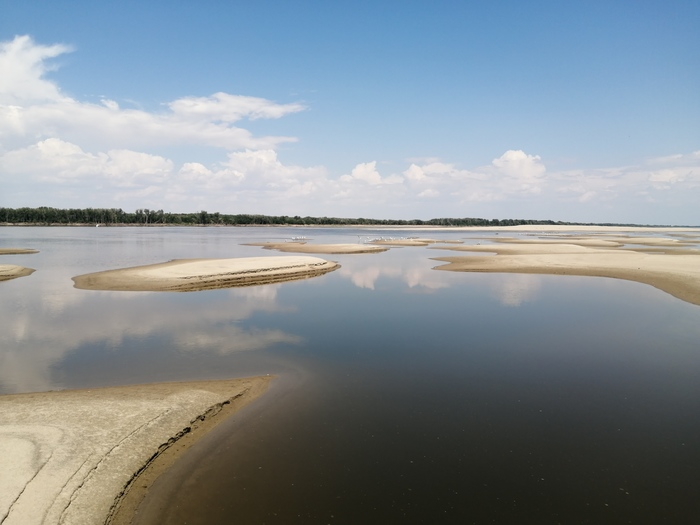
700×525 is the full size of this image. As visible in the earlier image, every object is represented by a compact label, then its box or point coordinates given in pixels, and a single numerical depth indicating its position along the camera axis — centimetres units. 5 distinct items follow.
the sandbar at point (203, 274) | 2939
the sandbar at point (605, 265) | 3128
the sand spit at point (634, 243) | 7738
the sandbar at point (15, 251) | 5291
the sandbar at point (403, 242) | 8392
